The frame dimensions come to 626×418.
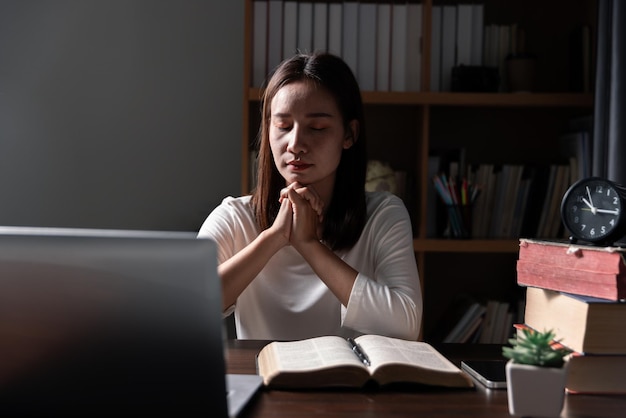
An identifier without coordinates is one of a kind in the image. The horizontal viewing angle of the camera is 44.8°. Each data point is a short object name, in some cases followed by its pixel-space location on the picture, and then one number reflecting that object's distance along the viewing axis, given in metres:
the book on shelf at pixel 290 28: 2.45
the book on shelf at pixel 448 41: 2.49
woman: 1.59
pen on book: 1.11
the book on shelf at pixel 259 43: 2.45
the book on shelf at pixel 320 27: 2.46
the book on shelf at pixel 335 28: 2.46
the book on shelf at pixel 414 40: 2.46
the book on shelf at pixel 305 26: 2.46
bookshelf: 2.72
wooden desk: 0.94
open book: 1.04
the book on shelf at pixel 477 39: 2.50
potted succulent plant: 0.91
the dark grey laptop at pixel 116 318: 0.73
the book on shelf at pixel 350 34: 2.46
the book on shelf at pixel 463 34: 2.49
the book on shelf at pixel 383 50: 2.46
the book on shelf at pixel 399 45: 2.46
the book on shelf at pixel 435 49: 2.48
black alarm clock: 1.13
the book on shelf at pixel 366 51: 2.46
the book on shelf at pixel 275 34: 2.45
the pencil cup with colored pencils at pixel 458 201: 2.45
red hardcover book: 1.04
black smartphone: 1.07
